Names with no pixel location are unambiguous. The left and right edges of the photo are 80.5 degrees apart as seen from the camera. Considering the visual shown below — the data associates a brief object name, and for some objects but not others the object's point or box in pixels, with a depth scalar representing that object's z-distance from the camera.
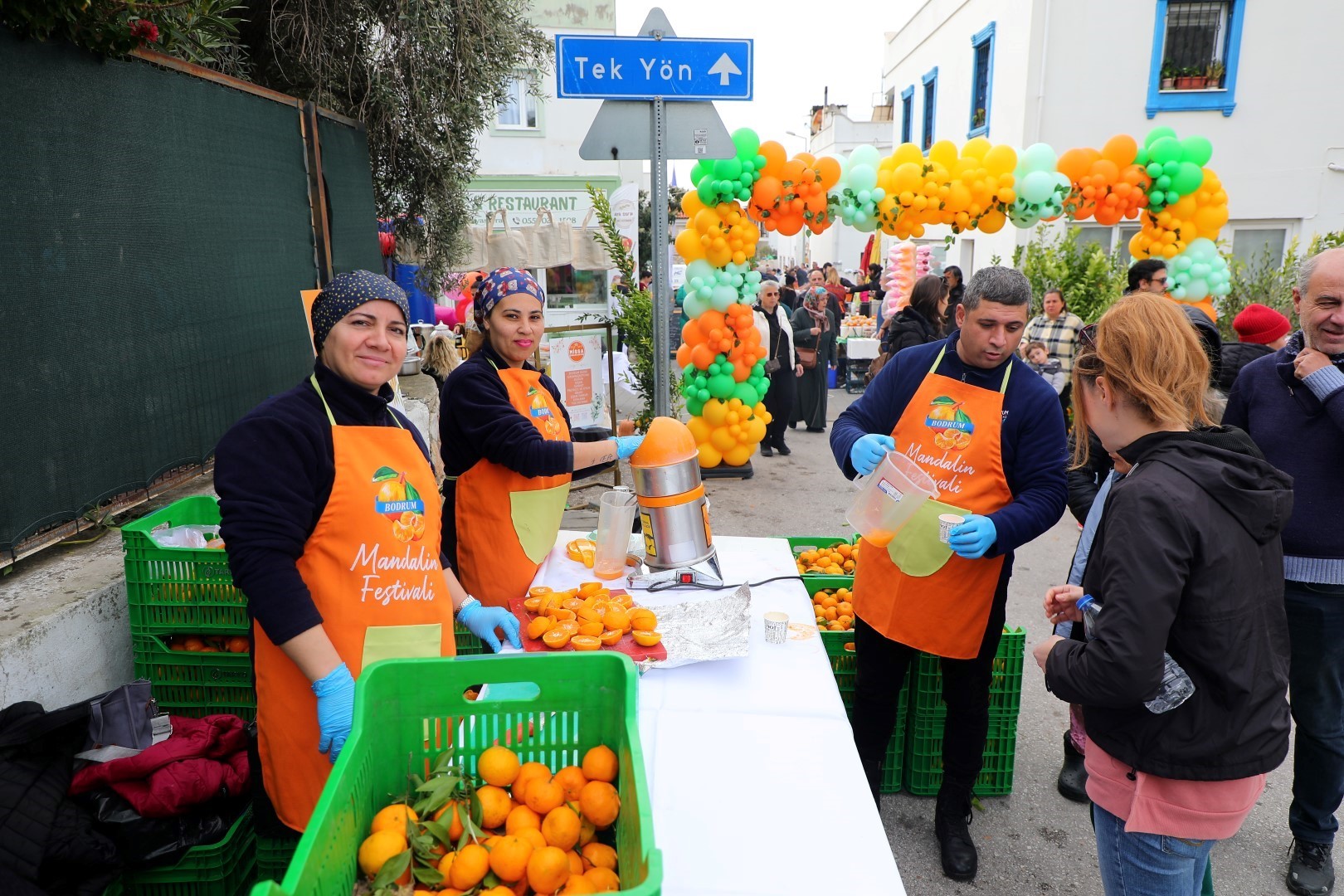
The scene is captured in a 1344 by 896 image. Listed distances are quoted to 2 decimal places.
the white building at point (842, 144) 32.00
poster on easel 7.33
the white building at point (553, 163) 17.98
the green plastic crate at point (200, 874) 2.39
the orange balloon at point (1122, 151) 7.21
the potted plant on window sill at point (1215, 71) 12.59
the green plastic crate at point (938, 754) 3.37
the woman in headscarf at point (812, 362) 10.45
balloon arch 7.05
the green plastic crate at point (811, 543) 4.66
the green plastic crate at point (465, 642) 3.11
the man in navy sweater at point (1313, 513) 2.61
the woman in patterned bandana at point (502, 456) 2.89
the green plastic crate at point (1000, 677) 3.30
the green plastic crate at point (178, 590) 2.88
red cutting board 2.34
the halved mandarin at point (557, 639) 2.34
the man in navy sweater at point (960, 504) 2.77
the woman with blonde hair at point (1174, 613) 1.72
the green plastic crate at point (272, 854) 2.27
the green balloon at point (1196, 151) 7.20
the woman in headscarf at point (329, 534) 1.90
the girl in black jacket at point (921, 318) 6.48
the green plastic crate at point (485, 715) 1.51
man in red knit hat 3.80
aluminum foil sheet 2.32
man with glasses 5.54
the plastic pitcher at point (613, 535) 3.00
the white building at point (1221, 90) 12.33
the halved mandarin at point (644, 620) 2.44
